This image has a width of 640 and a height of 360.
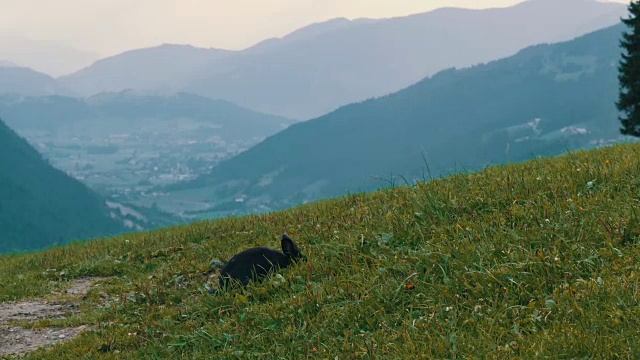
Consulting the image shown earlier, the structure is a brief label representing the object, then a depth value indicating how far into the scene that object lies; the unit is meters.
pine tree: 65.69
